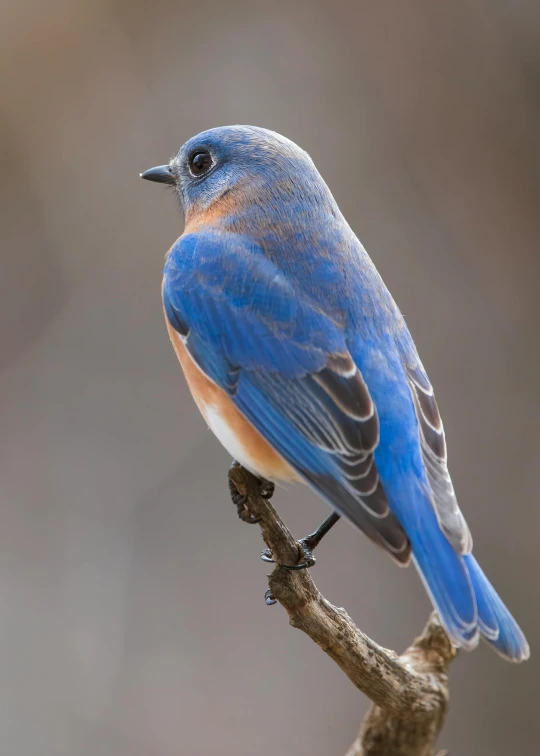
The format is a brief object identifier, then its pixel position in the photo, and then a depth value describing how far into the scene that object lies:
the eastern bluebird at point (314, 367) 4.89
